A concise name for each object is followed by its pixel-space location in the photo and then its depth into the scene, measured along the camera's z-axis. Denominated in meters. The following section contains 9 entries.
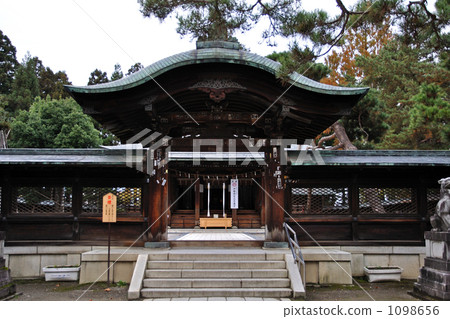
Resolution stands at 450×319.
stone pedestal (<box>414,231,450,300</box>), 8.03
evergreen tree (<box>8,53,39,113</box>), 40.50
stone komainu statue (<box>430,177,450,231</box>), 8.53
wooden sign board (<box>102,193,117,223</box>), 9.94
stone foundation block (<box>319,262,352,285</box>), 9.92
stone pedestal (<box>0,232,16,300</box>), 8.09
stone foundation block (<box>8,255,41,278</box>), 11.00
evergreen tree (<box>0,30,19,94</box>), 45.80
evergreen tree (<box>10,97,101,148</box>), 30.42
